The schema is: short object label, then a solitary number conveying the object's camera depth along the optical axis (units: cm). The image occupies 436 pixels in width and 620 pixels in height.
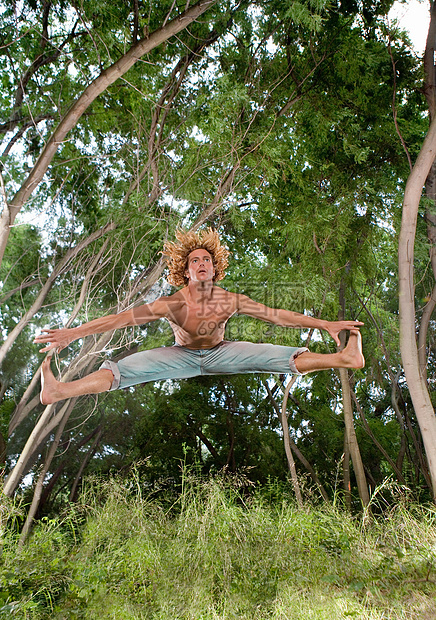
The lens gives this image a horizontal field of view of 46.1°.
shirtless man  272
